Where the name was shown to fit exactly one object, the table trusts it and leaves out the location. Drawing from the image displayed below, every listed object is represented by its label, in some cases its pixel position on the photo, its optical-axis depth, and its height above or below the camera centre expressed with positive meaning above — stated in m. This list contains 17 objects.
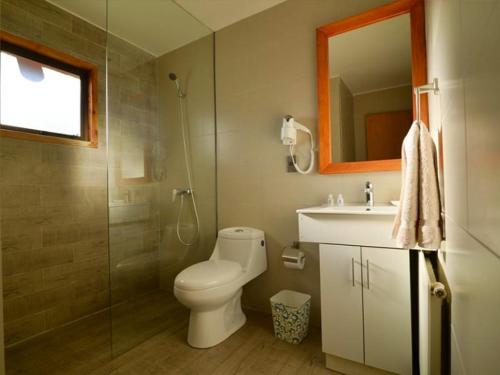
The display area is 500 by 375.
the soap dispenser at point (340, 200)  1.71 -0.09
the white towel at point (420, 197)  0.93 -0.05
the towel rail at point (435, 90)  0.92 +0.37
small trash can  1.66 -0.85
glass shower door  1.77 +0.26
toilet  1.57 -0.59
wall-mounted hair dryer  1.84 +0.39
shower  2.22 +0.19
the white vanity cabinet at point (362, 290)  1.26 -0.53
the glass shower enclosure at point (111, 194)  1.71 -0.01
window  1.75 +0.74
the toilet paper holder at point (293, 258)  1.75 -0.47
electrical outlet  1.95 +0.17
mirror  1.59 +0.66
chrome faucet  1.63 -0.05
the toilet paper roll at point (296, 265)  1.75 -0.52
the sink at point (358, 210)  1.26 -0.12
